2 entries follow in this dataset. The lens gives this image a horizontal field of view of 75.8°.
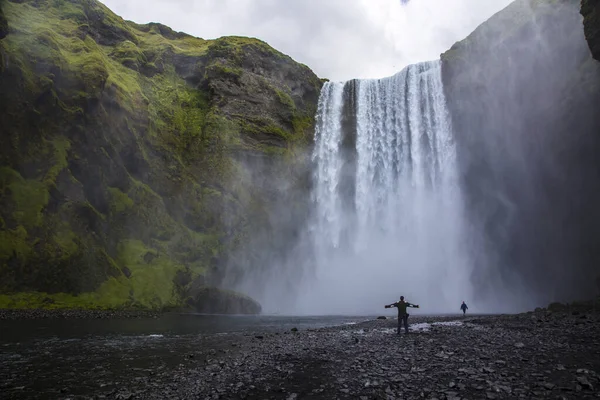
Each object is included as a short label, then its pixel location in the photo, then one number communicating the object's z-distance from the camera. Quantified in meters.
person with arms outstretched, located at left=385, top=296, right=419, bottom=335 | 23.27
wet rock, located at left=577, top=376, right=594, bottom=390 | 10.25
